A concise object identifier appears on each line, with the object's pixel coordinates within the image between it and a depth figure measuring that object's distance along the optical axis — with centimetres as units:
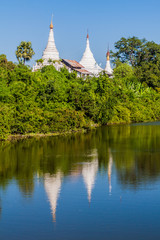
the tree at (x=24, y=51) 6999
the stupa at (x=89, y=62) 8450
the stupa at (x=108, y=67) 9028
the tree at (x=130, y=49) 9212
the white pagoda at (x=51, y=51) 7397
